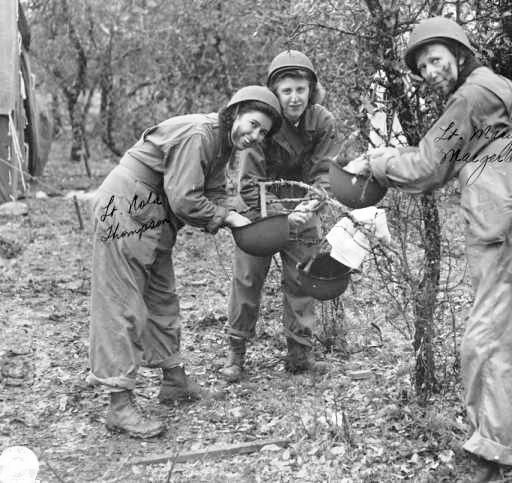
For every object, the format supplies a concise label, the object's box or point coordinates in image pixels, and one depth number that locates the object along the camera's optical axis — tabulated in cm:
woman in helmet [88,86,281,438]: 420
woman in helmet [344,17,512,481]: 322
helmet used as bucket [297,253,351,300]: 422
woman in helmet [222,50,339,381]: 470
